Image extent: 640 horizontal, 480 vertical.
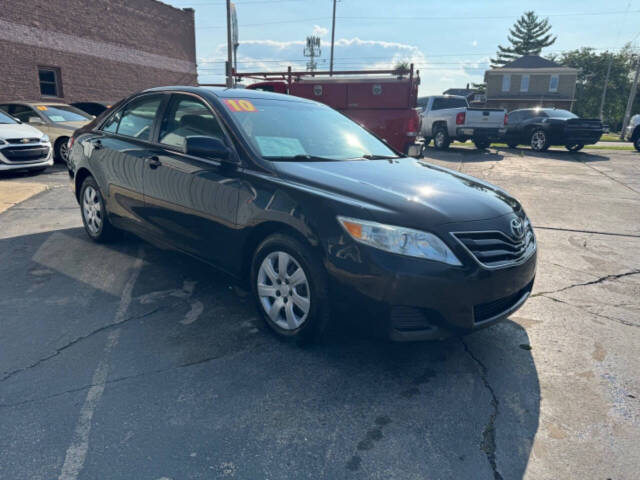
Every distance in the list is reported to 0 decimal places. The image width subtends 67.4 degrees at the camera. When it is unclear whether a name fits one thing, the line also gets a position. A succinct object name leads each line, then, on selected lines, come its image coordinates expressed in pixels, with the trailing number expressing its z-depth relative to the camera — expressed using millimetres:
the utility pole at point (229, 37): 23234
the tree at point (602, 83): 61500
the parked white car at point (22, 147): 9516
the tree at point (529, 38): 74250
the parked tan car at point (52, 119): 11570
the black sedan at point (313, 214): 2668
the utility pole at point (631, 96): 31162
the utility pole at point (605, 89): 56734
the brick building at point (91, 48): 18094
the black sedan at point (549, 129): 16203
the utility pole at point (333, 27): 43303
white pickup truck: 16438
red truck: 12867
